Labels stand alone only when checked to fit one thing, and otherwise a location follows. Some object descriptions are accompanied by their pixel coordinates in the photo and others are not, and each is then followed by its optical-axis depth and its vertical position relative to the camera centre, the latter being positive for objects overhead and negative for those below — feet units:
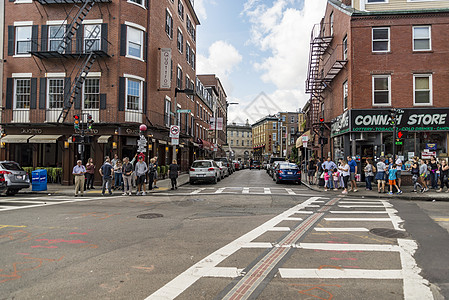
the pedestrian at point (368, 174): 54.75 -2.85
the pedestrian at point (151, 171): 55.95 -2.58
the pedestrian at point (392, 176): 49.47 -2.91
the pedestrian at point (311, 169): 67.10 -2.47
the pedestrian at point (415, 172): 52.54 -2.34
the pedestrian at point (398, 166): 54.19 -1.49
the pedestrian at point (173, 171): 56.65 -2.58
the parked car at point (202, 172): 68.64 -3.32
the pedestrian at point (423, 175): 52.39 -2.84
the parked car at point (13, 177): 46.34 -3.17
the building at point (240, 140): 338.75 +19.36
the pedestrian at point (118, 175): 55.16 -3.38
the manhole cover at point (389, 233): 22.65 -5.71
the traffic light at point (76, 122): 54.33 +6.17
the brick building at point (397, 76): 61.62 +16.69
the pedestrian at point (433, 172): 54.25 -2.54
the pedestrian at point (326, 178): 58.54 -3.84
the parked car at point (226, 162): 106.16 -1.65
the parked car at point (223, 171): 85.71 -3.89
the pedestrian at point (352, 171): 54.80 -2.35
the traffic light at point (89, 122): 55.80 +6.31
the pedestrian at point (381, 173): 51.25 -2.51
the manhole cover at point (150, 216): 29.96 -5.85
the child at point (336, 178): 56.44 -3.69
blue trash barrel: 53.42 -4.12
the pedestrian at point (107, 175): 50.29 -3.01
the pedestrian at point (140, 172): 49.90 -2.46
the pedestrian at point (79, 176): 48.44 -3.09
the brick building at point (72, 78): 65.05 +17.25
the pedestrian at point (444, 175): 51.99 -2.84
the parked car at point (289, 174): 69.67 -3.70
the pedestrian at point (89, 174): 55.83 -3.35
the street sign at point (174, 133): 64.85 +5.06
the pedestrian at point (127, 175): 48.80 -2.95
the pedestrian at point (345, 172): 52.39 -2.44
